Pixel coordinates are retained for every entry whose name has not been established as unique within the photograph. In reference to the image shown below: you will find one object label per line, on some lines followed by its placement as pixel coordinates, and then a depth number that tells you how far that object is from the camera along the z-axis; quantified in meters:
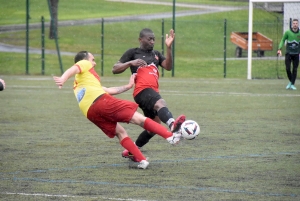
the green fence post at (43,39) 58.86
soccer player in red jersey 19.16
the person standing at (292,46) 46.06
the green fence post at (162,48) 60.29
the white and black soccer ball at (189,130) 17.51
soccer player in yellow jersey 17.36
